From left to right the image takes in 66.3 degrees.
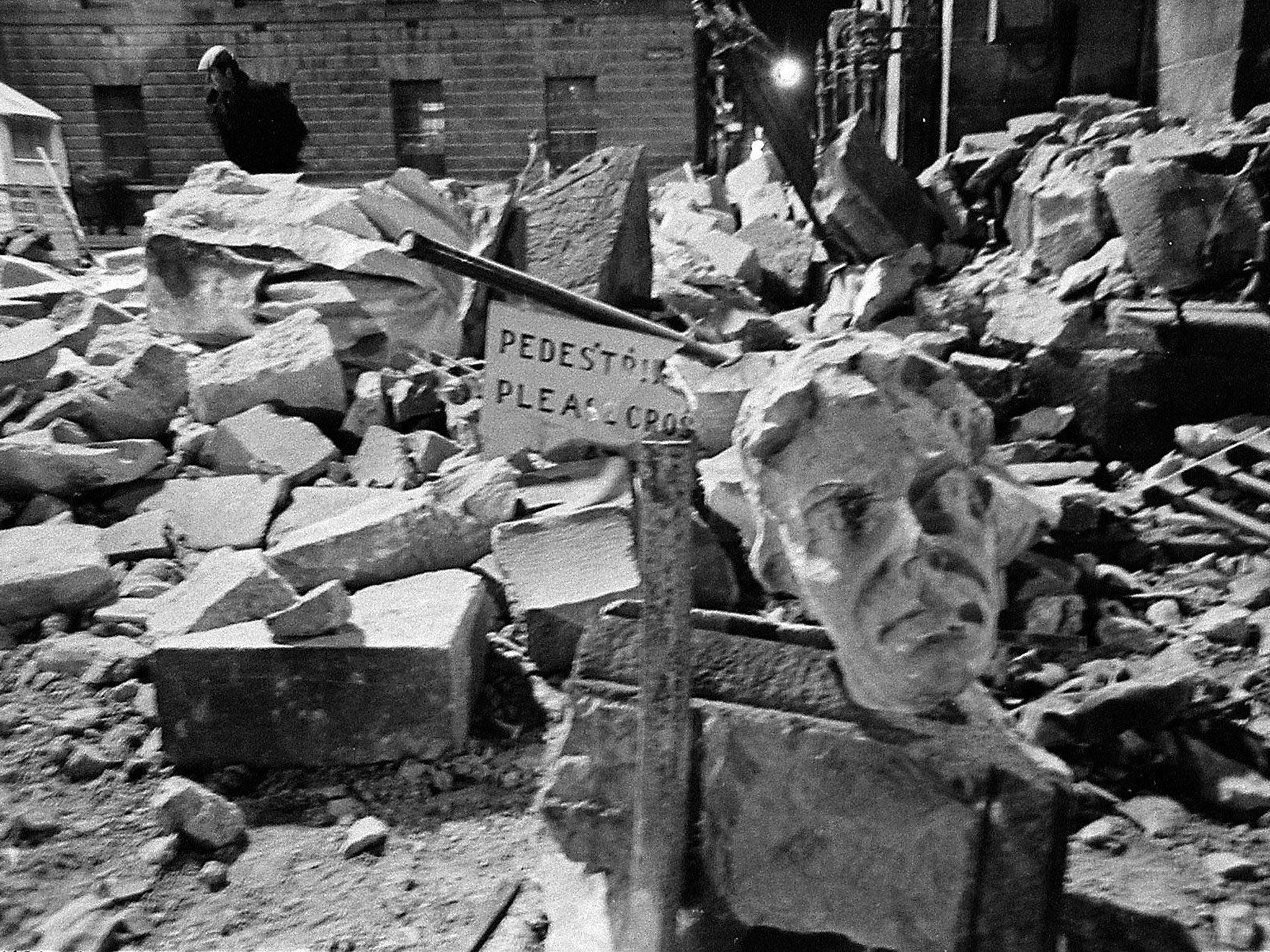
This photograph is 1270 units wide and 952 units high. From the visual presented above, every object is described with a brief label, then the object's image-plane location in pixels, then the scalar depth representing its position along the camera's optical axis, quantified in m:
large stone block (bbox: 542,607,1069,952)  1.59
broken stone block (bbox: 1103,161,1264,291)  4.34
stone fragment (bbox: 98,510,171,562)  3.77
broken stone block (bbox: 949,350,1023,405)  4.50
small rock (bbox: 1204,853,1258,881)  2.20
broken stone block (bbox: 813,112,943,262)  5.95
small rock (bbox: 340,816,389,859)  2.44
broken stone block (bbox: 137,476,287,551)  3.90
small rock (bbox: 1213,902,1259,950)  2.00
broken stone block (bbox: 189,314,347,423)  4.59
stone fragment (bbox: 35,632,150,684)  3.11
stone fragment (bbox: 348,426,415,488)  4.18
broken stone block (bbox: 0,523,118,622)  3.34
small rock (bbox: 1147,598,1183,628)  3.19
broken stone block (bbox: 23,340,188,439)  4.46
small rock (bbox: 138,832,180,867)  2.40
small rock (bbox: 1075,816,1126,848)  2.37
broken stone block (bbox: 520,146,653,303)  4.92
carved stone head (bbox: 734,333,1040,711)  1.47
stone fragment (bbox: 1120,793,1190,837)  2.39
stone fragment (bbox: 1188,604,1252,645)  3.04
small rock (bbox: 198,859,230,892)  2.35
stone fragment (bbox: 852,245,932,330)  5.50
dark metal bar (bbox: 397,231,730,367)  3.54
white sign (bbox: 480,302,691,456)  3.31
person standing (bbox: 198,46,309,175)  7.67
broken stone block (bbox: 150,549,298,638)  2.97
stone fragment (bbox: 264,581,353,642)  2.68
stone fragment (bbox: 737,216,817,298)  6.53
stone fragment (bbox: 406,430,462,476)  4.17
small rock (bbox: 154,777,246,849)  2.45
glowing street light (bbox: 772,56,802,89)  6.48
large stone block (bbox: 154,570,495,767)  2.70
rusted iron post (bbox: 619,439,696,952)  1.52
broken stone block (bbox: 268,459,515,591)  3.35
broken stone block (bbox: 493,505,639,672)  3.09
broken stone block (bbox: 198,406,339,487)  4.30
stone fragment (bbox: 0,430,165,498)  3.99
